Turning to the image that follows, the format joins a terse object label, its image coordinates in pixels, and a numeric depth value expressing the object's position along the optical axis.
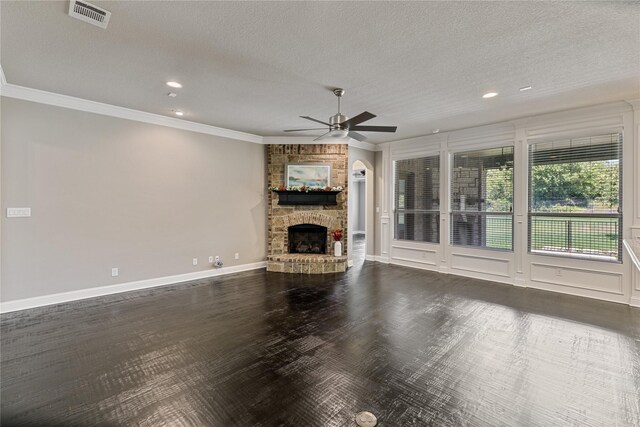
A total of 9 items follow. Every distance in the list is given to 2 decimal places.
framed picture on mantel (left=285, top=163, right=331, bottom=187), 6.52
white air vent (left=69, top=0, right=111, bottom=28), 2.19
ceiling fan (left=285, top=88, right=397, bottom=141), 3.74
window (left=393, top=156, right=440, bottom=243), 6.41
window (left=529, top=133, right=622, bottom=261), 4.37
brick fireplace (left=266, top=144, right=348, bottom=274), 6.52
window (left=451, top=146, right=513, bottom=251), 5.40
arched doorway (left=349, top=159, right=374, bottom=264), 7.60
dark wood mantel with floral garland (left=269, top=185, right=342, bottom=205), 6.47
